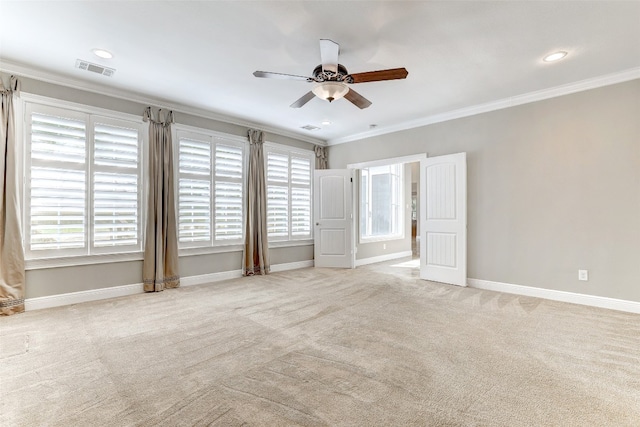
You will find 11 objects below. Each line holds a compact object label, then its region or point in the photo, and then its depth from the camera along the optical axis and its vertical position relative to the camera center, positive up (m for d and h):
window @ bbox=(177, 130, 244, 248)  4.84 +0.51
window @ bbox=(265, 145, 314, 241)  6.02 +0.55
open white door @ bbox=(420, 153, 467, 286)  4.78 -0.02
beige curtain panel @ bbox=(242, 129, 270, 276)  5.51 +0.08
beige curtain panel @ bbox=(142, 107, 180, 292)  4.40 +0.07
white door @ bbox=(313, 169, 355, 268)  6.45 -0.03
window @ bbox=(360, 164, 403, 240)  7.59 +0.42
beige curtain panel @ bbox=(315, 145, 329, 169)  6.89 +1.43
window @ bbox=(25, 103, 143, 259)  3.63 +0.48
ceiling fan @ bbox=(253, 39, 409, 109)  2.73 +1.39
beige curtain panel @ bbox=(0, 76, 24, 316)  3.40 -0.01
